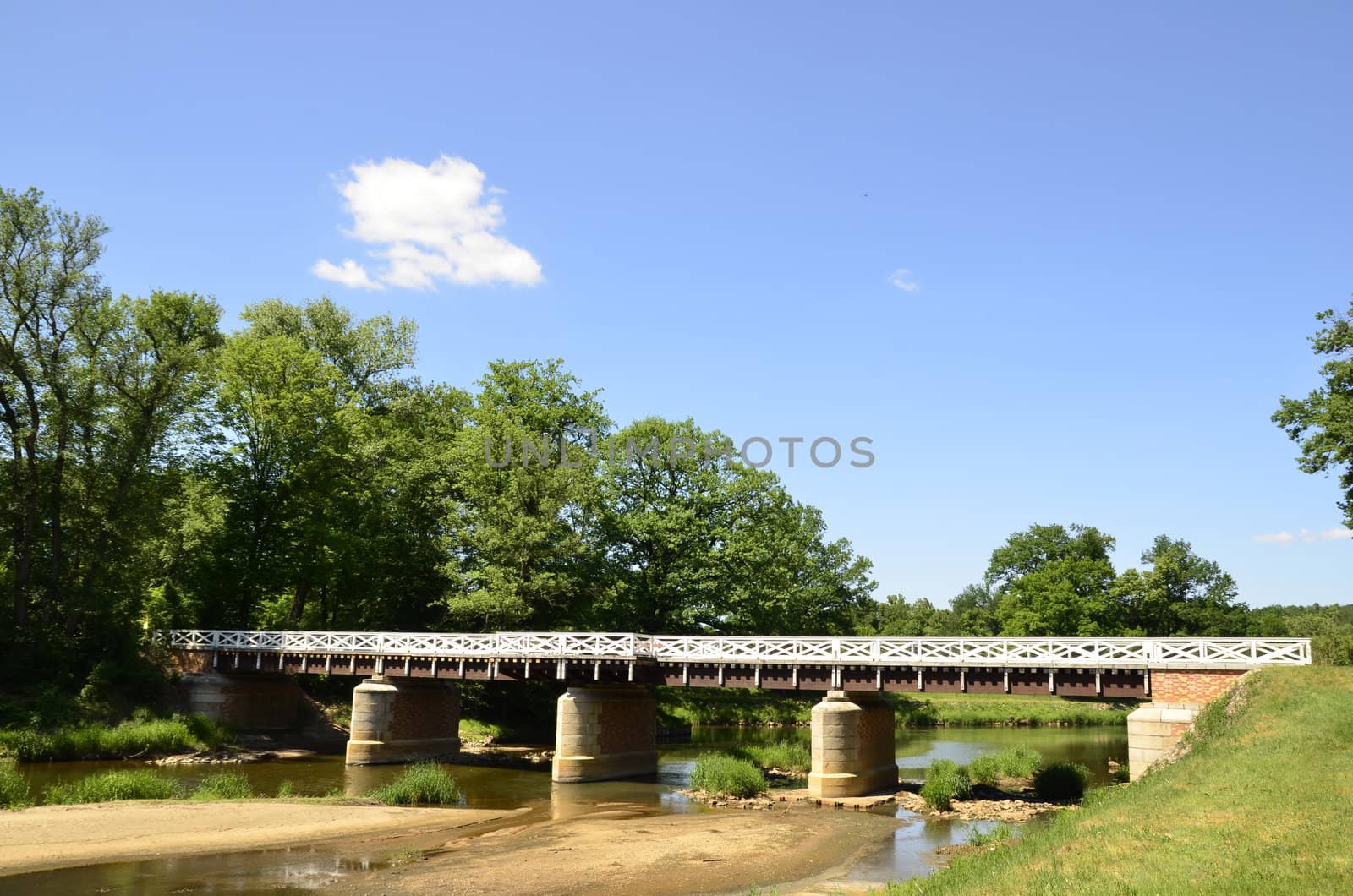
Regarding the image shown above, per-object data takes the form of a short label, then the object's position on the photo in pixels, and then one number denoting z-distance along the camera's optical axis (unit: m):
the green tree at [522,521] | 43.78
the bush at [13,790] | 24.72
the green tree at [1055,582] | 76.44
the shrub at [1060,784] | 31.50
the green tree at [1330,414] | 34.78
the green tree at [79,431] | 39.62
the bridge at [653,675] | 27.67
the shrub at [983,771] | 33.66
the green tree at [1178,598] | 81.06
